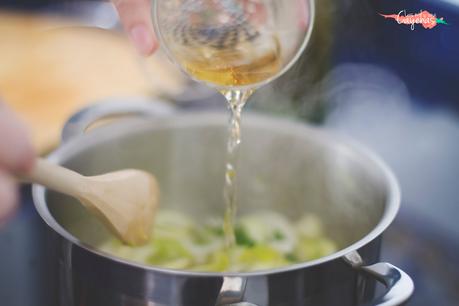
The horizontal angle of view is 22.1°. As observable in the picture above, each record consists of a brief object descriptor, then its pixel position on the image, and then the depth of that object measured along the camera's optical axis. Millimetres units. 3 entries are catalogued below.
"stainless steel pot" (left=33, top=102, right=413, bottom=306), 644
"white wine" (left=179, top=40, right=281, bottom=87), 702
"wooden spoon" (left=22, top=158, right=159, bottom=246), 661
